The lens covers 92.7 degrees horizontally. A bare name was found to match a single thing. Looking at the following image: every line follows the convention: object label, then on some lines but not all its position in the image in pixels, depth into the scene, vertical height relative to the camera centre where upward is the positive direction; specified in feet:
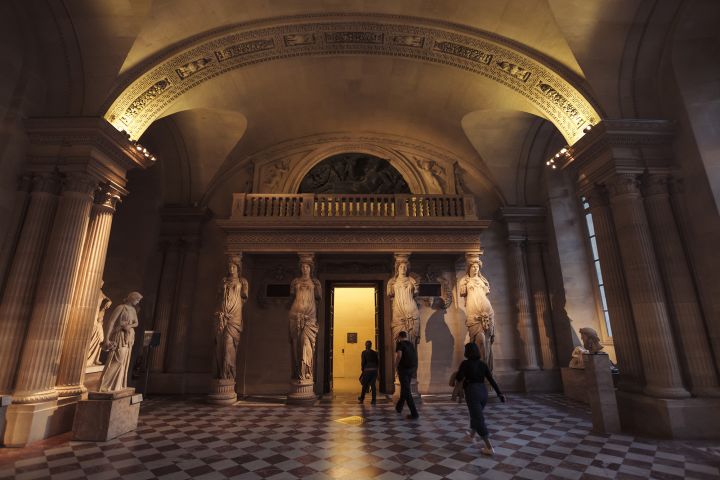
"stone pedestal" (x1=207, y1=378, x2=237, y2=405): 23.41 -3.78
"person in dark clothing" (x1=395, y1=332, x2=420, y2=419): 19.33 -1.91
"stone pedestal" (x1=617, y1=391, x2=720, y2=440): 14.52 -3.50
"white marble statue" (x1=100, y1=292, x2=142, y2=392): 15.91 -0.49
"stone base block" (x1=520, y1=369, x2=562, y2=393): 26.94 -3.53
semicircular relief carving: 32.86 +14.80
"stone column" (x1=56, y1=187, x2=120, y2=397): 16.88 +1.86
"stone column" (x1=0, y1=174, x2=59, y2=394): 15.28 +2.81
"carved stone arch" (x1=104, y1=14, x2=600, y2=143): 20.45 +17.35
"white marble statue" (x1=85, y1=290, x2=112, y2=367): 20.21 -0.44
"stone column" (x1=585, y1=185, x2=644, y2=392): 16.92 +1.93
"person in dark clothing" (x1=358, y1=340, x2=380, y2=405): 23.43 -2.24
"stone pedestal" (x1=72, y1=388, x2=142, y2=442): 14.87 -3.44
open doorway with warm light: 39.27 +0.72
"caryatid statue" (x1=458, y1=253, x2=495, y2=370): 23.82 +1.61
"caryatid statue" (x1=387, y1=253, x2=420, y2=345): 24.31 +2.08
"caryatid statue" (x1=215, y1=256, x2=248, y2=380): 24.13 +0.60
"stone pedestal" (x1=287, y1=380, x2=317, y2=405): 23.45 -3.86
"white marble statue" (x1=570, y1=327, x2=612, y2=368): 16.97 -0.27
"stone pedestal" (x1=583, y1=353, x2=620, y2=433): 15.65 -2.72
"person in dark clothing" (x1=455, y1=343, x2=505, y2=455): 12.96 -1.89
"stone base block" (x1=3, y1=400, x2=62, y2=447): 14.16 -3.54
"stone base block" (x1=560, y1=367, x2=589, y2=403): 23.20 -3.35
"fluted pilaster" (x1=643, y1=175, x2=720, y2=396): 15.34 +2.05
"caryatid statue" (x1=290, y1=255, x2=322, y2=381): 24.30 +0.58
